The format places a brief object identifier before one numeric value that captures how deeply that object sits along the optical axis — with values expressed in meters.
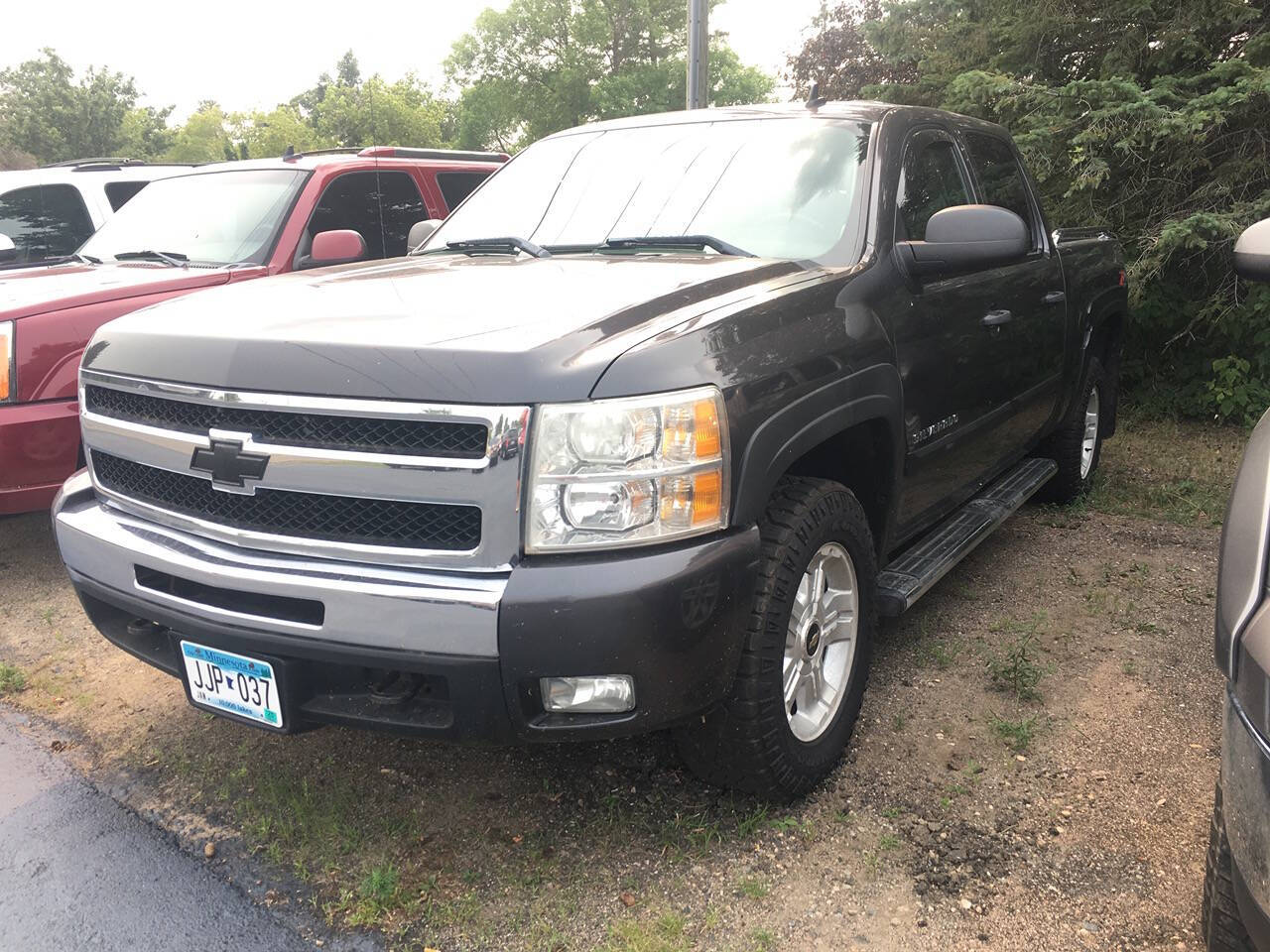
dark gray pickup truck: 2.03
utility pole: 8.87
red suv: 4.06
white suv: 6.79
